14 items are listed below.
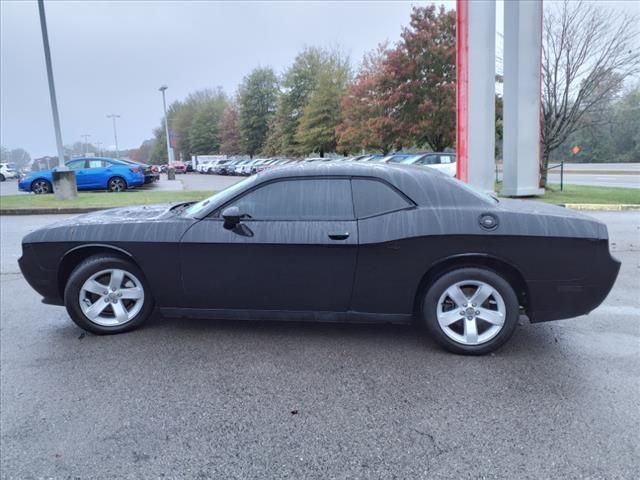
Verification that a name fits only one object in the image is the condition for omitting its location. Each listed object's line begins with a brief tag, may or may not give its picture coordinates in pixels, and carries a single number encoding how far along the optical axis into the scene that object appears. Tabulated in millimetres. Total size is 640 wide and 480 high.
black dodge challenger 3508
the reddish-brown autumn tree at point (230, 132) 64938
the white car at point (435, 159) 20000
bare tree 16766
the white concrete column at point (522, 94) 13953
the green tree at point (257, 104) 56500
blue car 19266
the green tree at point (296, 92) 43938
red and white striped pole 13484
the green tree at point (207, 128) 76688
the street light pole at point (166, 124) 38719
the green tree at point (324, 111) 38344
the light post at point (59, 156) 14805
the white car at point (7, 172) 43406
